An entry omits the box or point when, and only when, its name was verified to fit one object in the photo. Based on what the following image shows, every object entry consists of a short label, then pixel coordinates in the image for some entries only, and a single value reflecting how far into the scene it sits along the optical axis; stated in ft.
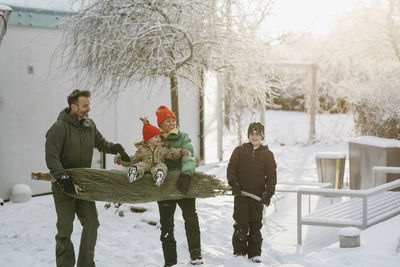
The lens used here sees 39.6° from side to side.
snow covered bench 19.63
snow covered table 27.43
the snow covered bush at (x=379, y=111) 30.50
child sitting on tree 15.70
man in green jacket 15.20
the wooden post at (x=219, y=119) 44.24
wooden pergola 55.08
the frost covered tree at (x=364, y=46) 58.59
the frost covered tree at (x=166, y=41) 24.81
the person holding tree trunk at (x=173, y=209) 16.29
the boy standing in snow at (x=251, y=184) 17.02
